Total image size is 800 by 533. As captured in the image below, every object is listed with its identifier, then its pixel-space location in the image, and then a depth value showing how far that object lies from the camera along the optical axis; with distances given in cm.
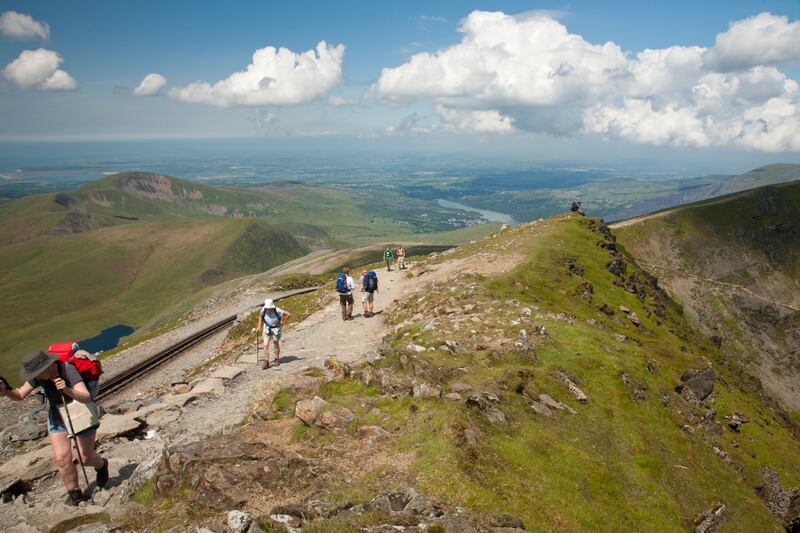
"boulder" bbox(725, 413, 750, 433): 3341
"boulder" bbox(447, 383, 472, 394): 1981
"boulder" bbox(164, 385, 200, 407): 2236
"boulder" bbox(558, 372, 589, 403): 2411
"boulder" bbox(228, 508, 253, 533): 986
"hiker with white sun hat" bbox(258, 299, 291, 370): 2656
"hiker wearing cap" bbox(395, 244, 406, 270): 5922
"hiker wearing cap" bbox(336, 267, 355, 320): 3659
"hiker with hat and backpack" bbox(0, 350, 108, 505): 1202
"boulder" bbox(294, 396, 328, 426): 1677
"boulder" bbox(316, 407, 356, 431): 1627
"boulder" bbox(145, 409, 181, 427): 2034
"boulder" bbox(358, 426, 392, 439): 1566
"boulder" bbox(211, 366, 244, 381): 2565
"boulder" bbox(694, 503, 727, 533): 1835
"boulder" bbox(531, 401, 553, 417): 2074
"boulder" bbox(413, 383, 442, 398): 1831
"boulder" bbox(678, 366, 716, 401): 3316
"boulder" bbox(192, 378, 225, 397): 2363
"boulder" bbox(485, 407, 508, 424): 1777
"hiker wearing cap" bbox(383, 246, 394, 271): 5653
